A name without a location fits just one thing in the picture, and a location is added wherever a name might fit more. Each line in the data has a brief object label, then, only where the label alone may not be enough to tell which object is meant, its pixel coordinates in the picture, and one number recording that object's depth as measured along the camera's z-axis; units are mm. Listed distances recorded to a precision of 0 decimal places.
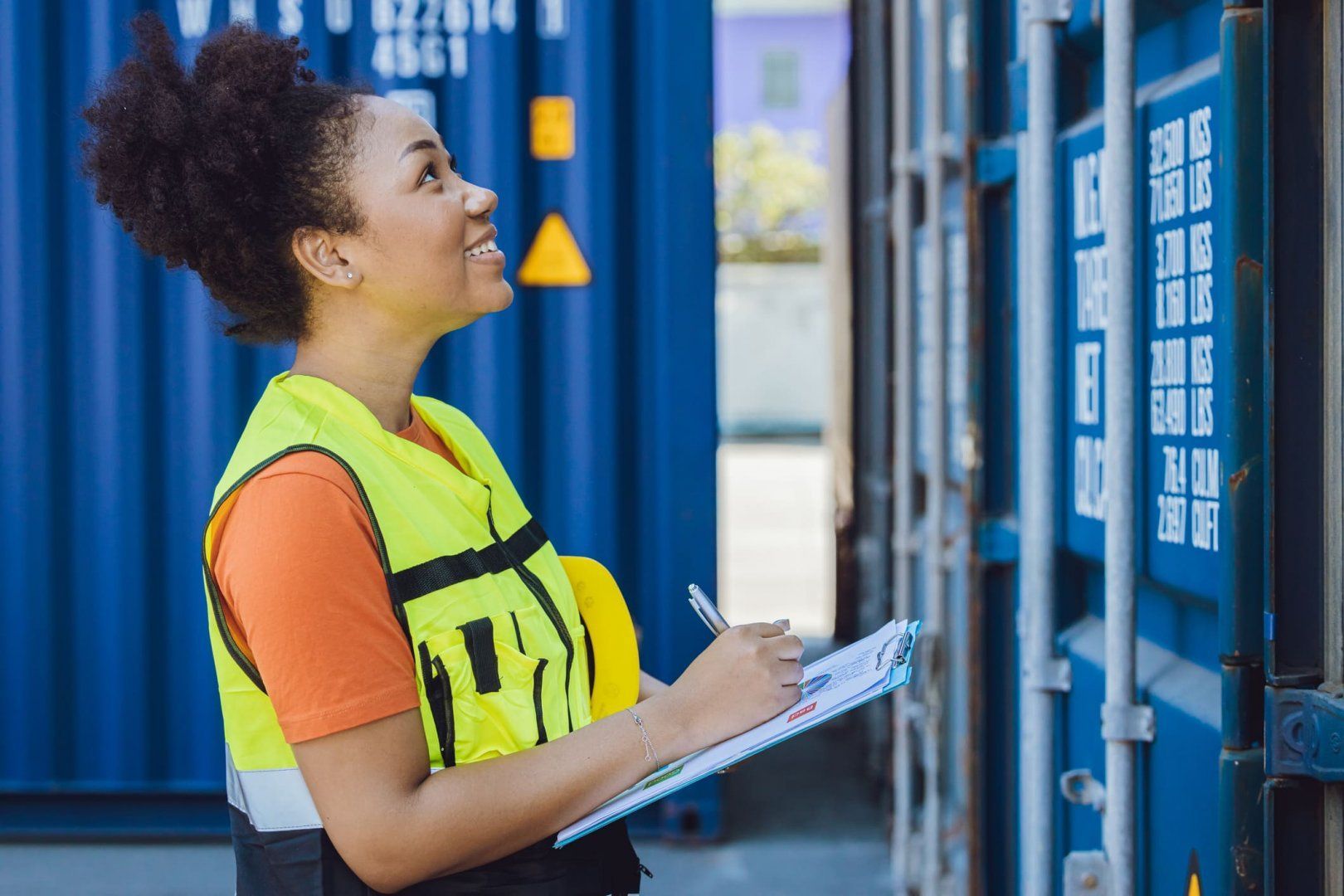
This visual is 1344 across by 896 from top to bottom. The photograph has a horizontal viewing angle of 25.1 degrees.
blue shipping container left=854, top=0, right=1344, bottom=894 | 3188
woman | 3039
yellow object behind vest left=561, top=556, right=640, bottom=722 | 3337
